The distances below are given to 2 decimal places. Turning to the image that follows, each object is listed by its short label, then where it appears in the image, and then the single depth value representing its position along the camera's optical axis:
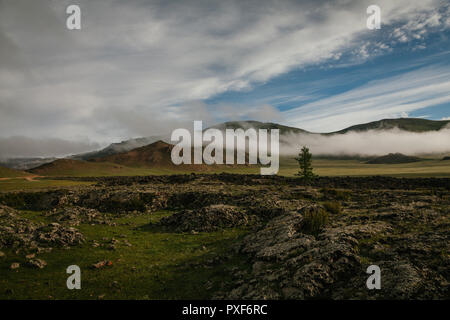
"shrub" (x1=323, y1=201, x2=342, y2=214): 23.72
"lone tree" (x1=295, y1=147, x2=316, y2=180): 72.31
